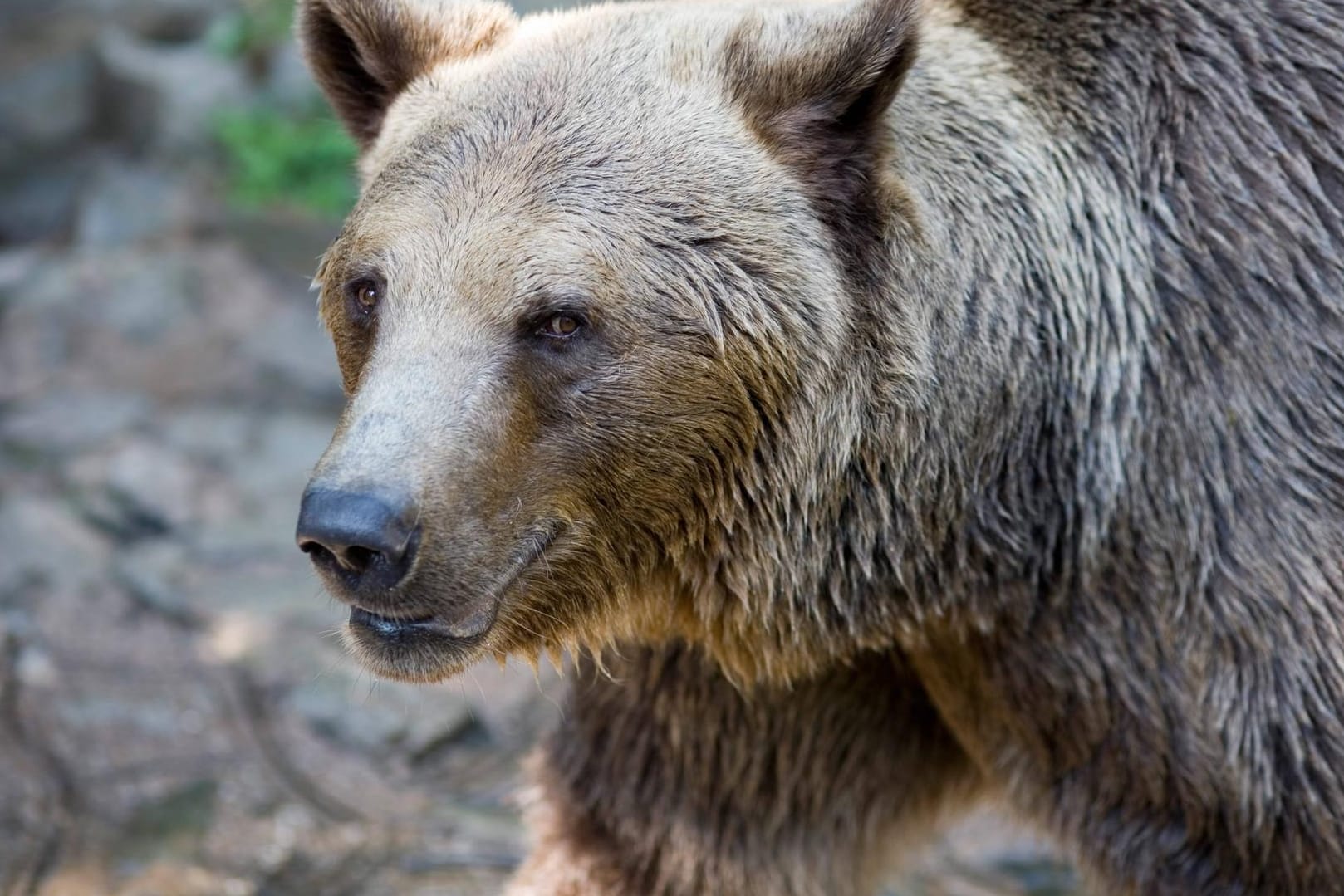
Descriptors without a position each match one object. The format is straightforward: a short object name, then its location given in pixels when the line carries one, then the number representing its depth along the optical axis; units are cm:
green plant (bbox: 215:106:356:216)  1987
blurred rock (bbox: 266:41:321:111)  2137
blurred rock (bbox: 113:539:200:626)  1430
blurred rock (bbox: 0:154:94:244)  2314
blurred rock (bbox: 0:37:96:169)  2314
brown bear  672
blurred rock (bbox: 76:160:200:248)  2073
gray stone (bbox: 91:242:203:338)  1820
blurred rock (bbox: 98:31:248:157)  2192
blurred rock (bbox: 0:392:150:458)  1655
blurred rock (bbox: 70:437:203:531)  1541
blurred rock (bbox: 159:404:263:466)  1644
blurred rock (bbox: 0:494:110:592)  1441
